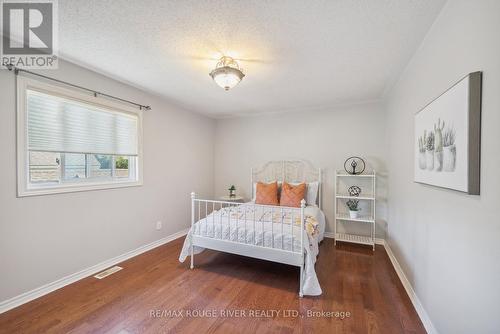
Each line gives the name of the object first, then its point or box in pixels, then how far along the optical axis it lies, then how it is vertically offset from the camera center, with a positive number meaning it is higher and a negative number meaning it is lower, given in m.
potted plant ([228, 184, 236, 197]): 4.32 -0.55
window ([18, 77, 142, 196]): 1.96 +0.26
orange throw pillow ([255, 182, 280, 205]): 3.59 -0.51
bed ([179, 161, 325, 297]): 2.08 -0.82
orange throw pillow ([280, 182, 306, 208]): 3.39 -0.49
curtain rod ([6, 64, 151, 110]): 1.84 +0.86
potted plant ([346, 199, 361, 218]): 3.29 -0.67
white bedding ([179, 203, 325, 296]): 2.05 -0.77
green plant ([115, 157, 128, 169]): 2.82 +0.02
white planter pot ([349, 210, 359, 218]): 3.28 -0.76
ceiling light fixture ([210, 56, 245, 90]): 2.02 +0.91
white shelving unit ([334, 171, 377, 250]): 3.26 -0.63
